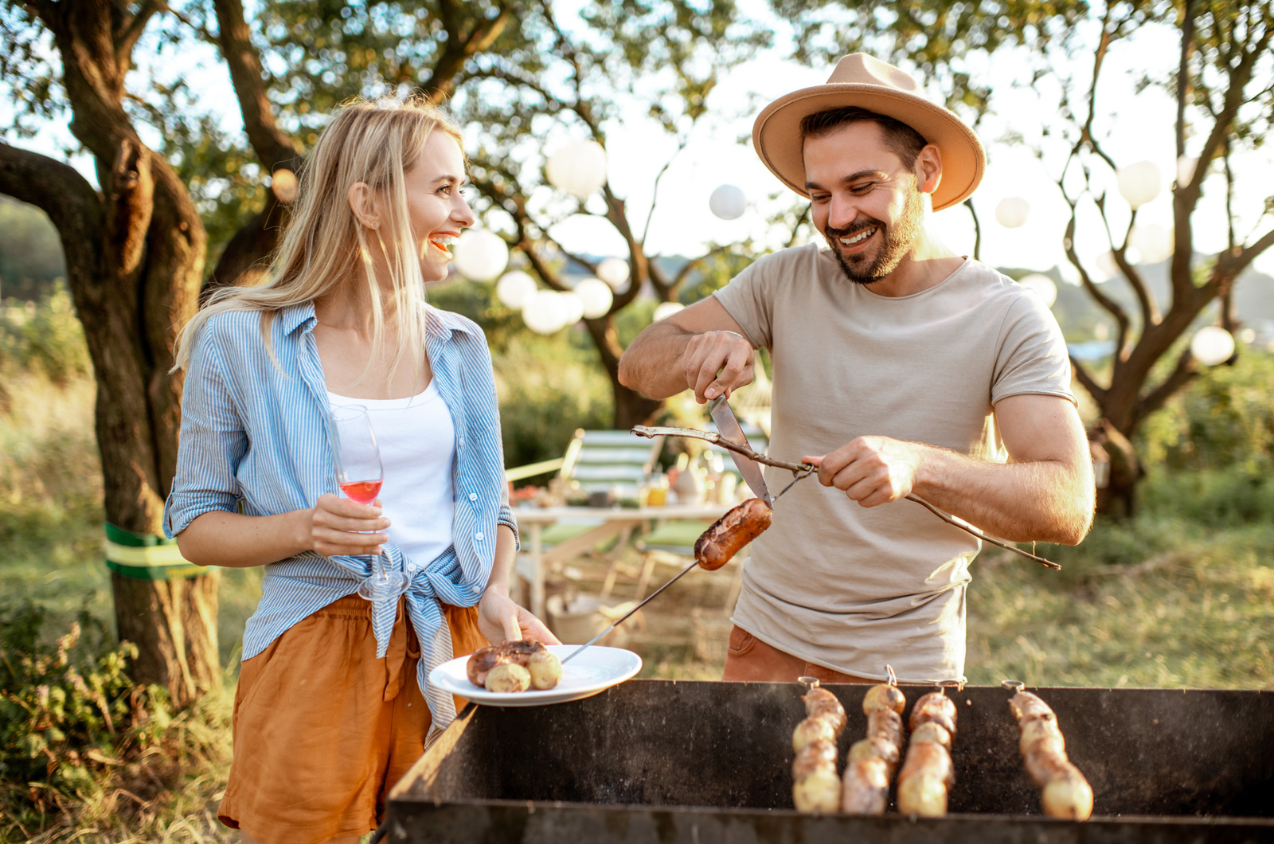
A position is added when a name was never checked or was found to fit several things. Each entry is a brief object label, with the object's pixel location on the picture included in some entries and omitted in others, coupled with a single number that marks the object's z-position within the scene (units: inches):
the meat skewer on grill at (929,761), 49.5
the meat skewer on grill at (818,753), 50.4
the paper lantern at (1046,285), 350.3
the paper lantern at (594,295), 389.1
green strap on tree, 149.0
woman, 70.1
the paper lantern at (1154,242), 302.2
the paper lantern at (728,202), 324.8
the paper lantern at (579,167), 291.9
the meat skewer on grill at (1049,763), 49.1
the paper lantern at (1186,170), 298.7
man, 79.2
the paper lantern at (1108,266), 352.5
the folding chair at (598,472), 265.6
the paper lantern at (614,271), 430.0
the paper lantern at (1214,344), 316.8
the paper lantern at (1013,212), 297.9
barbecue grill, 66.3
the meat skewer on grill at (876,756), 50.6
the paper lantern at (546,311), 354.9
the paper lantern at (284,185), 164.7
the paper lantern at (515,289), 365.7
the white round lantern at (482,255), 313.9
